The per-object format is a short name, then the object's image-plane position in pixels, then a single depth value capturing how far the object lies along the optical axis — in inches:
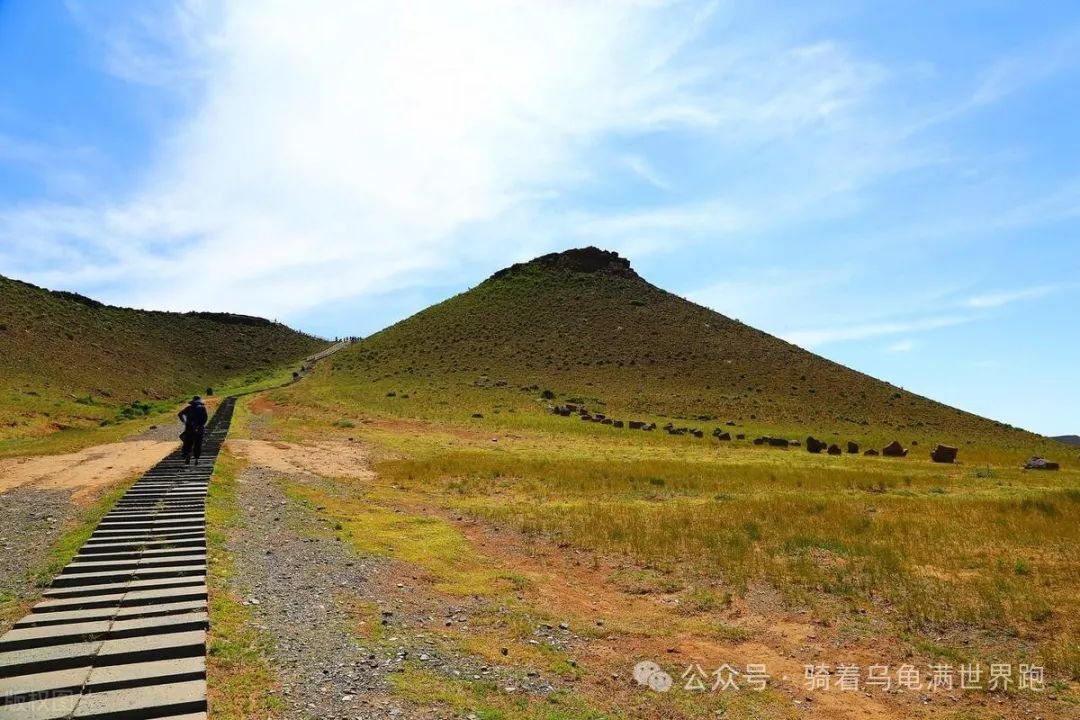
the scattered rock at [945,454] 1465.3
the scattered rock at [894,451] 1582.2
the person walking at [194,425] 781.9
